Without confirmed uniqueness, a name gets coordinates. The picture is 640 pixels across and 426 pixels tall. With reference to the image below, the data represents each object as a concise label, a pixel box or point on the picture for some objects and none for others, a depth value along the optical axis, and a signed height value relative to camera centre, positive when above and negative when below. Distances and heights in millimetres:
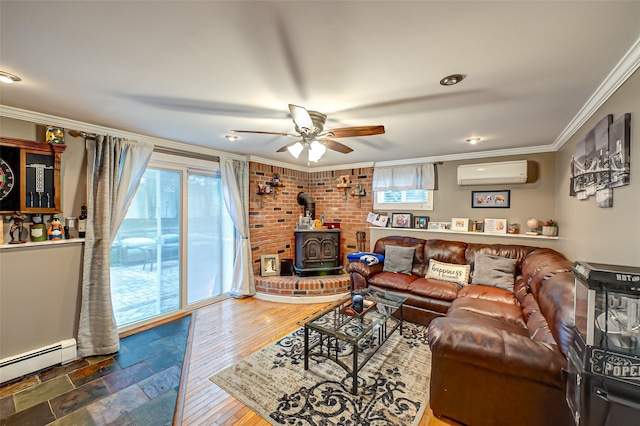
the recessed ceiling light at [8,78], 1570 +848
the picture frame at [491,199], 3568 +186
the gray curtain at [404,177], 4078 +580
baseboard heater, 2125 -1364
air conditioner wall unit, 3363 +550
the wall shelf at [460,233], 3279 -322
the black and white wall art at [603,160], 1465 +372
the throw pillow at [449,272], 3332 -837
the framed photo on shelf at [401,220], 4285 -155
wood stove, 4430 -748
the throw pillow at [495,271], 3061 -758
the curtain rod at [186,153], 3197 +781
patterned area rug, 1774 -1446
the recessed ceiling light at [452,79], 1558 +845
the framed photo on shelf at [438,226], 3943 -235
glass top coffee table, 2164 -1093
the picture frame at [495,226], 3537 -205
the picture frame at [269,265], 4287 -956
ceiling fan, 1768 +635
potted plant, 3182 -210
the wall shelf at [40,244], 2152 -320
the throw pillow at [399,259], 3744 -736
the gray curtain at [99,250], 2512 -412
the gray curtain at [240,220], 3857 -159
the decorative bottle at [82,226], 2539 -171
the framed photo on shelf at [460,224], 3792 -190
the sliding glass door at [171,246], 3027 -500
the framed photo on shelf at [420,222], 4157 -179
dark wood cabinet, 2164 +299
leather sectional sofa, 1446 -959
